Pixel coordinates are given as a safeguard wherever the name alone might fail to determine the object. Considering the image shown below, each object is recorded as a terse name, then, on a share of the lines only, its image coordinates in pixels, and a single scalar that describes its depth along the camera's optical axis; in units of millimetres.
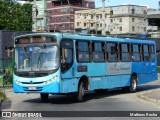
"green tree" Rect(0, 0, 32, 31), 76688
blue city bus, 18094
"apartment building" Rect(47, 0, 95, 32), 151800
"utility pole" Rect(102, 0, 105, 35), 48609
